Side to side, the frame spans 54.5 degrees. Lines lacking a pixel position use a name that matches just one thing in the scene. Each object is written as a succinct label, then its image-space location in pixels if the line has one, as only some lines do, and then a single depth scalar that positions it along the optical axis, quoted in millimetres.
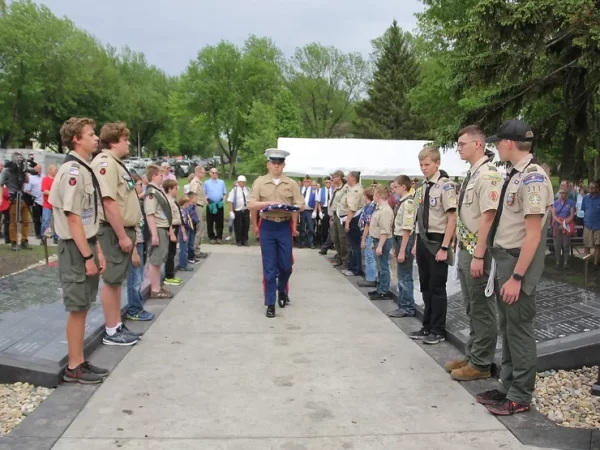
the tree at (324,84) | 58312
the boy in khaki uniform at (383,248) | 8102
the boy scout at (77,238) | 4500
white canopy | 17172
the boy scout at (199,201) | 12336
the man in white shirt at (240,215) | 15250
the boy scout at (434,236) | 5711
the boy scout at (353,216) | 10000
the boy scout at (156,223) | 7449
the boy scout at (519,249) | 3846
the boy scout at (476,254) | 4508
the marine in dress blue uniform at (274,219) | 7141
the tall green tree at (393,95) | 45406
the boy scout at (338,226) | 11344
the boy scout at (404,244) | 6683
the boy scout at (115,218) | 5160
